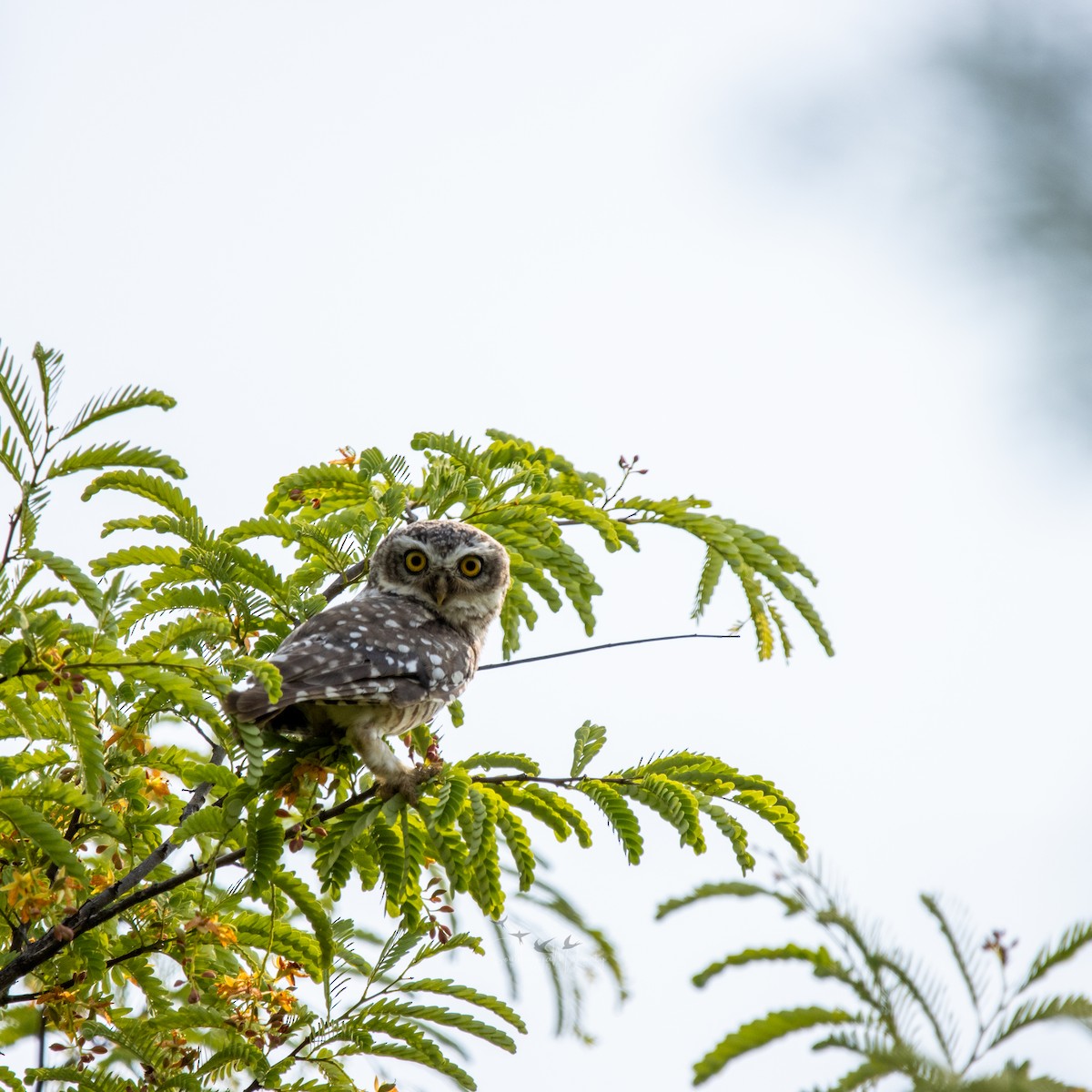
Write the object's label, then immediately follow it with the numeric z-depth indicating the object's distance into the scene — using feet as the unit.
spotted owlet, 22.85
